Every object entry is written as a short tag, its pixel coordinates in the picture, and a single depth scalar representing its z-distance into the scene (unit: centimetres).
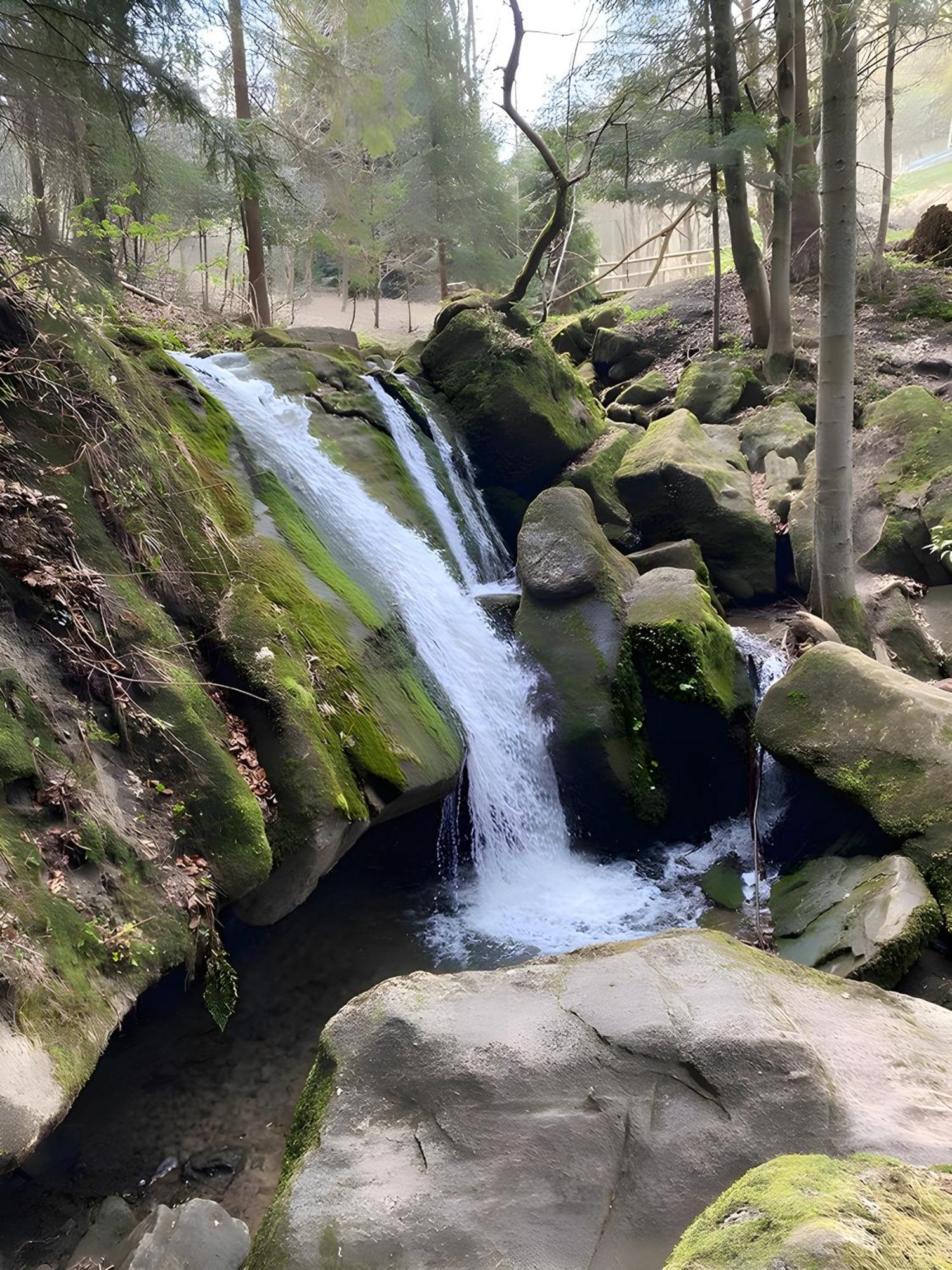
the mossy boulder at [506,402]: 1052
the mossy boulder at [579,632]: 697
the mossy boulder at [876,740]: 522
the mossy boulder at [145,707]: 345
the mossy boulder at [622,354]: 1581
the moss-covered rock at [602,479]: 1014
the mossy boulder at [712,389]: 1298
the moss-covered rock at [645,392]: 1418
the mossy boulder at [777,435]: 1125
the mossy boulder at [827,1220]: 161
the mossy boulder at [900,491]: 913
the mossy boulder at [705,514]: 972
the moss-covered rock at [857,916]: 462
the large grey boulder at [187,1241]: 313
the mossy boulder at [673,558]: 877
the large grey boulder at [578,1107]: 252
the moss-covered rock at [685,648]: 711
